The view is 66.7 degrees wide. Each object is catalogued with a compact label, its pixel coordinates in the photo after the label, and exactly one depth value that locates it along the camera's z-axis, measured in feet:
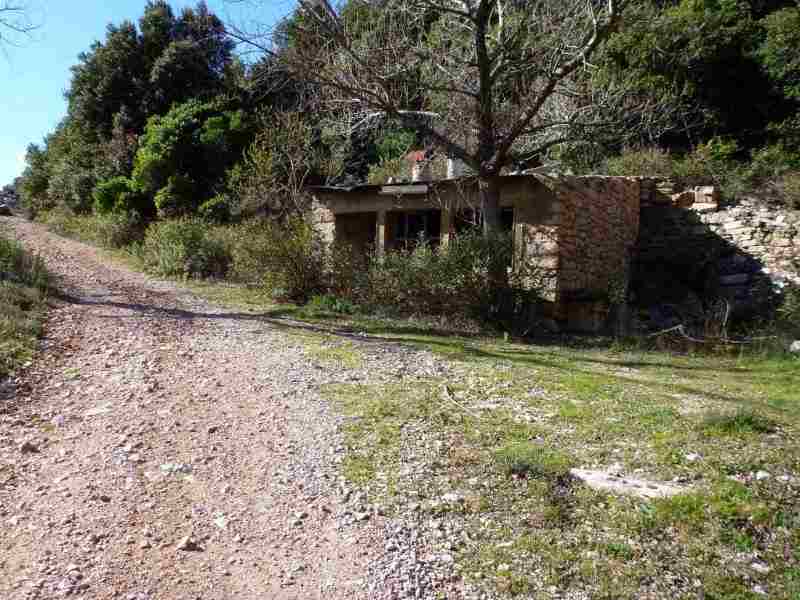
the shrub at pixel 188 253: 47.67
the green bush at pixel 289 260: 37.58
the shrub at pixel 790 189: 38.76
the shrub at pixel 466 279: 30.91
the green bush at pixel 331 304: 35.12
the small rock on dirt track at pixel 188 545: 9.40
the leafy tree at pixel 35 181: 91.09
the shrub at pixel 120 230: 62.59
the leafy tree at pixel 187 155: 61.41
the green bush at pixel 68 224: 68.90
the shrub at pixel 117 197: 65.57
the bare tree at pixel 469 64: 30.78
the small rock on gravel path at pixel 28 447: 12.92
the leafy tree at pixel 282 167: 51.98
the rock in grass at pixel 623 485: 11.30
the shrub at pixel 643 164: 45.96
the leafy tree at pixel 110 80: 73.61
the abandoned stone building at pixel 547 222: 34.47
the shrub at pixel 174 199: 60.70
